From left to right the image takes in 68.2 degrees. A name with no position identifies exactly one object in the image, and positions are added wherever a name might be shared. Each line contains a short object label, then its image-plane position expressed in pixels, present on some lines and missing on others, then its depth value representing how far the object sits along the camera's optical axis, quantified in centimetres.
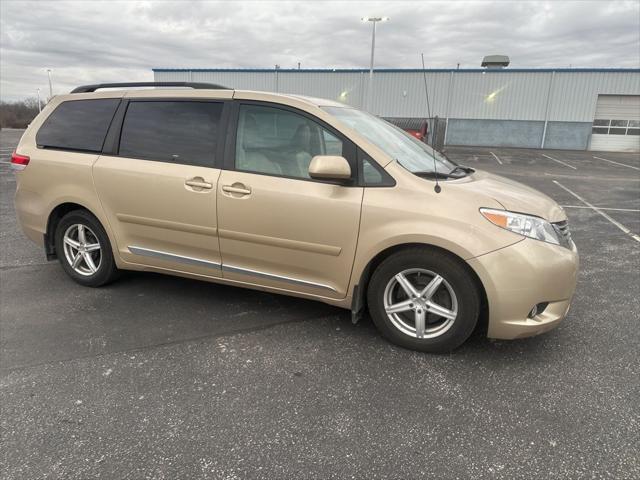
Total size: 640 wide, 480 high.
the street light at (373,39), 2523
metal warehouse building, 3209
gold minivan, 300
